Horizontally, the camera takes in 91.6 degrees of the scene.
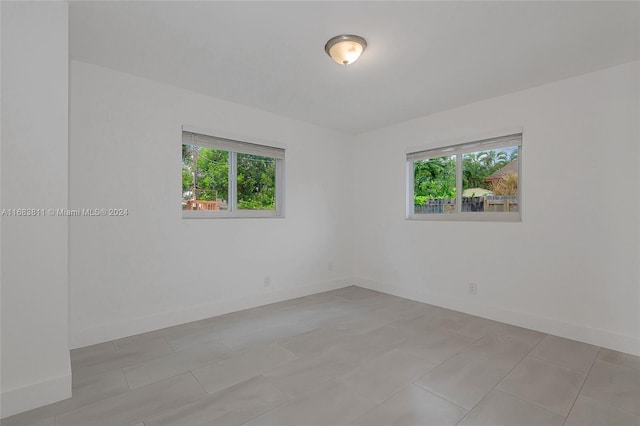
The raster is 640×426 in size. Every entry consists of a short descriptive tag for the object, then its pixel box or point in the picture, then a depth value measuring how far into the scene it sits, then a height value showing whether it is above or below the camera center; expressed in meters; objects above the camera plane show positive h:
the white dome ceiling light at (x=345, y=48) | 2.25 +1.23
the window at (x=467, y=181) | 3.38 +0.39
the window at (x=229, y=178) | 3.40 +0.40
